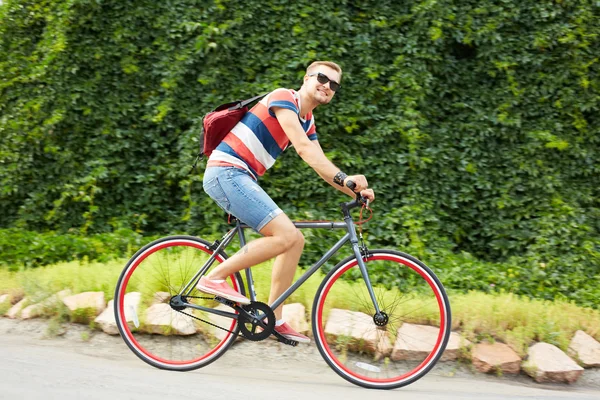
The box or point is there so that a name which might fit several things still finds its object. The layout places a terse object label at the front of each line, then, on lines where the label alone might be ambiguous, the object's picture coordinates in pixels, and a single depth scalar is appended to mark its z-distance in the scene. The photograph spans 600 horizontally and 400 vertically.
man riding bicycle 3.94
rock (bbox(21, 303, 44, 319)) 5.10
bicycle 4.12
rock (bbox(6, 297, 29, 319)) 5.17
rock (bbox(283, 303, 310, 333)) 4.79
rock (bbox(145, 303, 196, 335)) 4.64
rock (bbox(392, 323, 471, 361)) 4.38
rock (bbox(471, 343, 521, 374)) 4.55
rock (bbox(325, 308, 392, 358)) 4.50
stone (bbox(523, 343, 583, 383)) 4.51
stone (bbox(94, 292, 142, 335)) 4.58
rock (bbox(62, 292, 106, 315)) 4.98
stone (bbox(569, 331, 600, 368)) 4.69
